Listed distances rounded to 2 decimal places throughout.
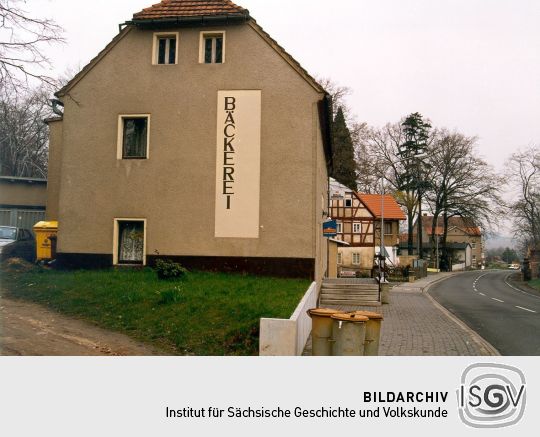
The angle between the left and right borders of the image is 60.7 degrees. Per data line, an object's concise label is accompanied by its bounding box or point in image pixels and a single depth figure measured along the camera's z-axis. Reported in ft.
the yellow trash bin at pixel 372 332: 24.99
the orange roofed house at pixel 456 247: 223.10
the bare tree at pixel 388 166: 159.94
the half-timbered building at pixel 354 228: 149.38
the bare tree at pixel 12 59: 28.09
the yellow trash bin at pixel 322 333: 24.75
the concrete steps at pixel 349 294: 58.23
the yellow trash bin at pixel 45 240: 52.65
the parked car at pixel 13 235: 58.30
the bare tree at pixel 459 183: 142.72
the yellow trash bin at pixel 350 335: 24.00
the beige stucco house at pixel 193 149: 47.09
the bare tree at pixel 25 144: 72.98
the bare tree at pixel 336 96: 136.87
